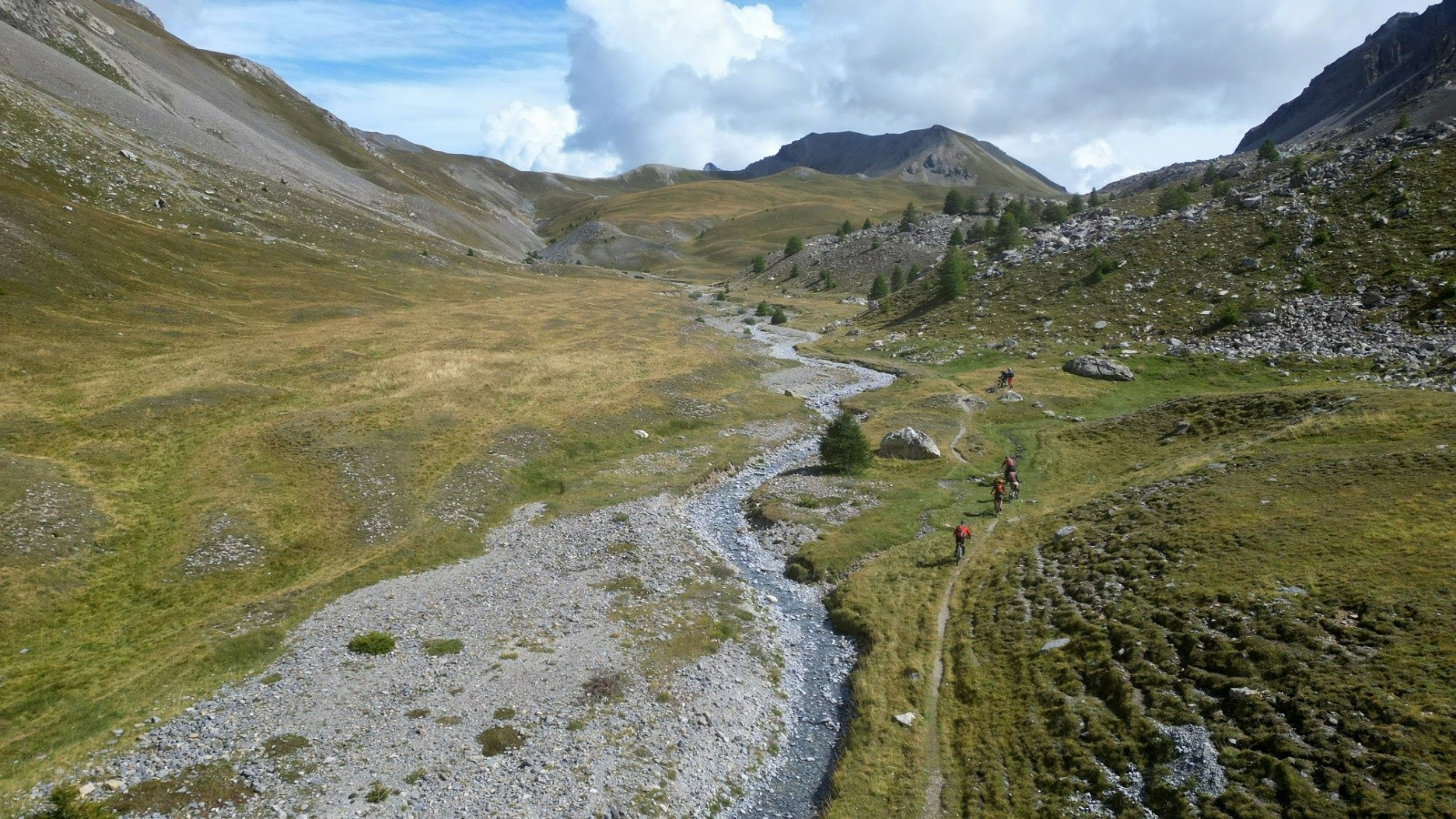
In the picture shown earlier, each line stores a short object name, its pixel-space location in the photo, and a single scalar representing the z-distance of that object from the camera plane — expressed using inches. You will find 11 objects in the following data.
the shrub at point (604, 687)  1085.1
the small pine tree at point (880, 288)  5191.9
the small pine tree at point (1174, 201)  4229.8
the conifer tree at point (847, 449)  2105.1
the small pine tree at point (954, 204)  7628.0
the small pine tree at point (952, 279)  4215.1
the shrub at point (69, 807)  710.5
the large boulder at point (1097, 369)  2817.4
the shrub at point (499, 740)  951.0
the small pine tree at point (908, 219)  7293.3
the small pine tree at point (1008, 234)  4699.8
